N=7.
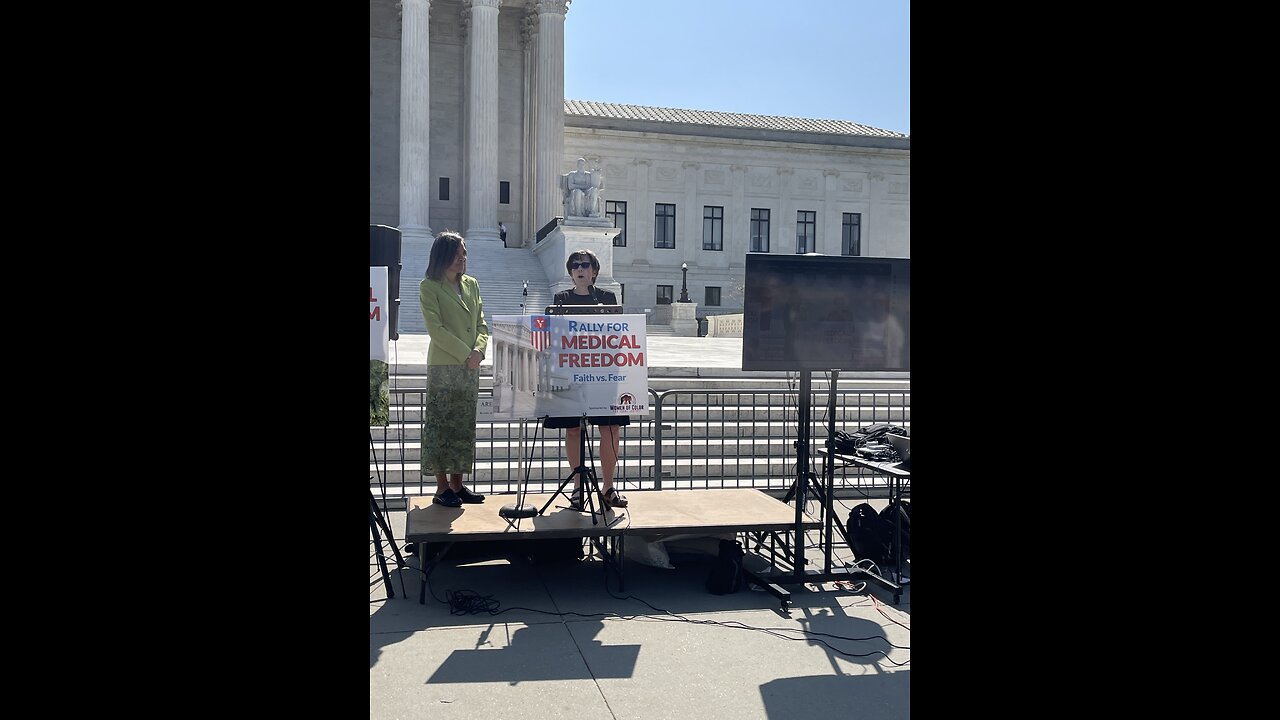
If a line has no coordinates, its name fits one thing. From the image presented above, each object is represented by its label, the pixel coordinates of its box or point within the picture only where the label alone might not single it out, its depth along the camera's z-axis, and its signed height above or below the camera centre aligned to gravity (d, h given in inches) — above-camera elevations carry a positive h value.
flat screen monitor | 230.5 +12.9
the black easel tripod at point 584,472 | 239.5 -28.7
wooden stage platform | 223.5 -39.2
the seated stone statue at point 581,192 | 1191.6 +220.8
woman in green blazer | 248.7 -1.2
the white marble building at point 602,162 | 1487.5 +396.5
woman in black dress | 252.0 -16.4
